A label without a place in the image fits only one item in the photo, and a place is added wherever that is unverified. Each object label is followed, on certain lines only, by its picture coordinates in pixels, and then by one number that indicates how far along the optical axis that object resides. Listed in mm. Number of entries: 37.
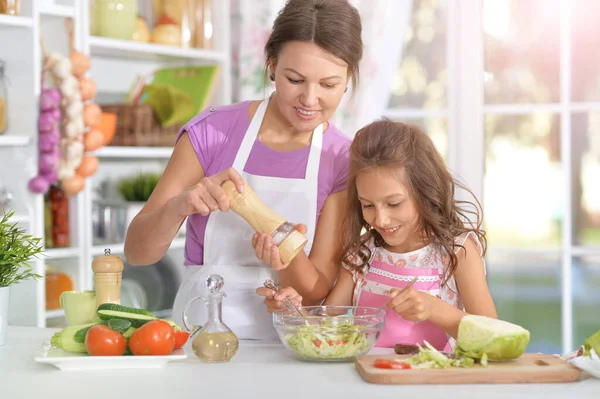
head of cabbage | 2462
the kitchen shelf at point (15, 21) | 4027
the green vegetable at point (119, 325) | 2529
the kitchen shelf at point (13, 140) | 4033
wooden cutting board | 2384
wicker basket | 4771
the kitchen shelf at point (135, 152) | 4629
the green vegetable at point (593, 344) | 2452
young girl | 2873
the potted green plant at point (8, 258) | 2710
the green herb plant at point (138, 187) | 4973
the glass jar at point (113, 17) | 4688
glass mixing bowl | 2529
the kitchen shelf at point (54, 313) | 4268
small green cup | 2698
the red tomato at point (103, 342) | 2501
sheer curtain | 4981
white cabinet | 4134
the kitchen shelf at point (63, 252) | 4287
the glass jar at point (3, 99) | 4092
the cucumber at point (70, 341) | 2539
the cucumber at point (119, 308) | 2582
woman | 2903
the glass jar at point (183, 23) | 5022
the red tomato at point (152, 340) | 2493
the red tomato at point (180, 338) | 2562
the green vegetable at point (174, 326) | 2591
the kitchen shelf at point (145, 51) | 4666
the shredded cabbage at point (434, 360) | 2434
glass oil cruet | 2521
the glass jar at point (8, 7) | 4069
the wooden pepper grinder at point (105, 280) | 2667
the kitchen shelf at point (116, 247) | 4540
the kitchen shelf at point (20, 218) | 4096
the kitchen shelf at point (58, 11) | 4229
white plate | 2487
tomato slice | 2425
